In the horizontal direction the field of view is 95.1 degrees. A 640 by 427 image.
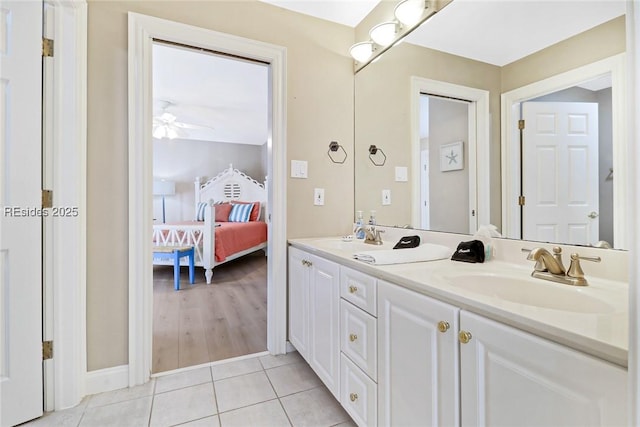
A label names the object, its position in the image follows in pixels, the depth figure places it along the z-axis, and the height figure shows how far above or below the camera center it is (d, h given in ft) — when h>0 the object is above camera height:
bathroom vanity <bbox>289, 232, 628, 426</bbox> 1.76 -1.08
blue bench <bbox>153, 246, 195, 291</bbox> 11.57 -1.72
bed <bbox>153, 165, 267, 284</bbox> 12.75 -0.63
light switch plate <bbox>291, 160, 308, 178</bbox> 6.53 +0.99
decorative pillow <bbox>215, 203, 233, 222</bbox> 18.52 +0.04
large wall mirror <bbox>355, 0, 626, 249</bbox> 3.00 +1.08
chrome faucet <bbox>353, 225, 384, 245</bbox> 5.97 -0.49
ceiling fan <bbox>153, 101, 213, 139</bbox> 13.32 +4.33
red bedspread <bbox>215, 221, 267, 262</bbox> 13.29 -1.23
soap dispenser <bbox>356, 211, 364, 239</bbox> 6.70 -0.33
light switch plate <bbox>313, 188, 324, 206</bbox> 6.79 +0.38
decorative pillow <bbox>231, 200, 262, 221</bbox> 18.22 +0.10
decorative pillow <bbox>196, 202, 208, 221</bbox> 18.90 +0.11
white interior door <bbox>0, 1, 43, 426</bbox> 4.31 +0.00
